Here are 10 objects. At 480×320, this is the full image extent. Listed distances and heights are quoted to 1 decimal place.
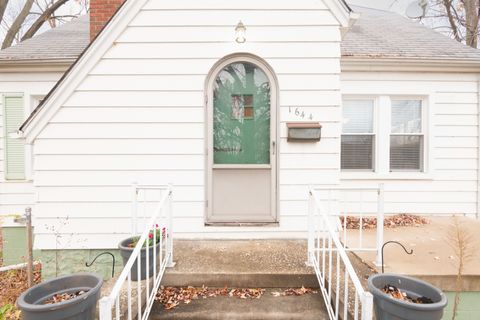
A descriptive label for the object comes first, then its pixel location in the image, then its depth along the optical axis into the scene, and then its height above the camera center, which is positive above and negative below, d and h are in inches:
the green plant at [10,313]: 128.2 -74.8
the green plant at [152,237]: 123.9 -34.8
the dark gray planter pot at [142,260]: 119.3 -42.5
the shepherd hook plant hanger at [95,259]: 155.0 -56.9
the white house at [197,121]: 162.6 +20.6
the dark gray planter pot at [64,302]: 83.4 -43.7
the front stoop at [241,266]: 125.2 -48.4
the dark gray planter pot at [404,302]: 79.3 -41.1
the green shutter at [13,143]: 242.2 +12.4
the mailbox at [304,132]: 160.4 +14.3
